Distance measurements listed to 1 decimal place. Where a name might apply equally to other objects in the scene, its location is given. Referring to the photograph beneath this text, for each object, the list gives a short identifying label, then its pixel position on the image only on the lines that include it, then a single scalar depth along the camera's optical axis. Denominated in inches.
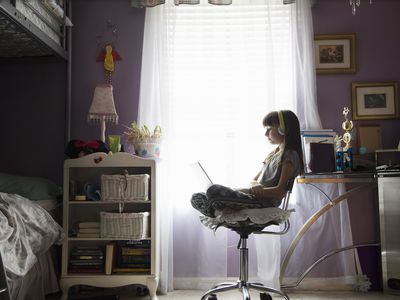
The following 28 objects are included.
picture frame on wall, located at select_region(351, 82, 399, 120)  128.0
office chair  94.0
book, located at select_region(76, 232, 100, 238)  109.6
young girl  91.6
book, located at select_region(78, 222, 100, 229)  109.7
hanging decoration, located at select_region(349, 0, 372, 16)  127.1
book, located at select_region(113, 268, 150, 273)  109.5
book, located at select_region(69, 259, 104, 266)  110.0
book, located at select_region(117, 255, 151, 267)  111.1
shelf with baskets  106.3
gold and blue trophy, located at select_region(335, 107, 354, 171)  114.0
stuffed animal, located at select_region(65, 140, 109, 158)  111.9
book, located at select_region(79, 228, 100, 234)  109.8
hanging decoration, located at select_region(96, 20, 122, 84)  129.7
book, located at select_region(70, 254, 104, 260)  110.1
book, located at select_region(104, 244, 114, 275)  108.3
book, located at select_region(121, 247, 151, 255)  111.4
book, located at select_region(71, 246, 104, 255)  110.4
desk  106.8
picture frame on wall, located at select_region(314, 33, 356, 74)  128.7
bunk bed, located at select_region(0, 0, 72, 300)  93.0
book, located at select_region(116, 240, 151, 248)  112.2
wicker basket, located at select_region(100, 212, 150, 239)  105.7
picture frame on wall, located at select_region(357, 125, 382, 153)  125.5
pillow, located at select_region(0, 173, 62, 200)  108.3
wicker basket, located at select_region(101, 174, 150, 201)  107.2
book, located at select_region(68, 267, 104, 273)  109.7
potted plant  113.2
